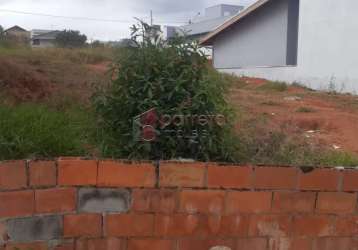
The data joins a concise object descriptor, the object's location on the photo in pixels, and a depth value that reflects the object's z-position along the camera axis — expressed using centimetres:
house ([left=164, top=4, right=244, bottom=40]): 3941
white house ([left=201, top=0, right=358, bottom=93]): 1612
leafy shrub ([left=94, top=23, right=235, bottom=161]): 281
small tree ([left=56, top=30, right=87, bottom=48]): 2958
